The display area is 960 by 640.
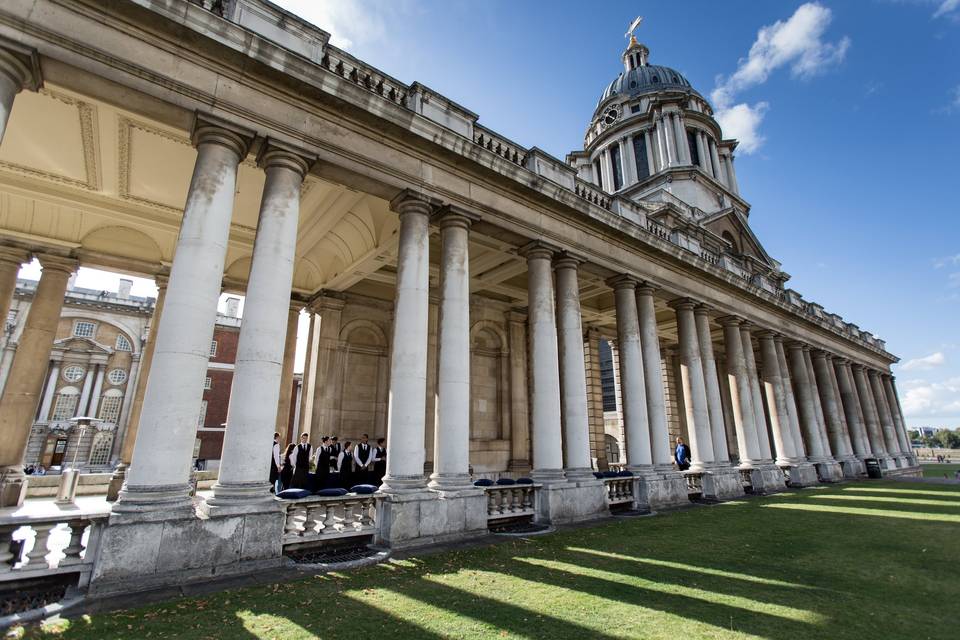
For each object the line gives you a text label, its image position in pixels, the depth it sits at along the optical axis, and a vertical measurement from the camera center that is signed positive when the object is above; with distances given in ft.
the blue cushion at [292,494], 29.22 -2.80
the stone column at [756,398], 69.82 +8.23
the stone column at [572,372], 44.04 +7.75
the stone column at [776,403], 76.07 +7.86
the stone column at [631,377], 51.55 +8.33
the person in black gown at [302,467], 40.83 -1.57
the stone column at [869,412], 111.34 +9.22
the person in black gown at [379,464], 44.75 -1.42
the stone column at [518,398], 70.85 +8.10
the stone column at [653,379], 53.72 +8.36
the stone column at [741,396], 67.56 +7.97
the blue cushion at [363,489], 33.29 -2.81
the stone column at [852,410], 101.19 +9.08
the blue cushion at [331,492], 30.84 -2.82
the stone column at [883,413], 120.06 +9.76
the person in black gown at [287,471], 41.91 -1.94
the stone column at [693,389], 59.72 +8.00
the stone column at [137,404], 49.55 +5.25
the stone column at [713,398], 61.72 +7.05
